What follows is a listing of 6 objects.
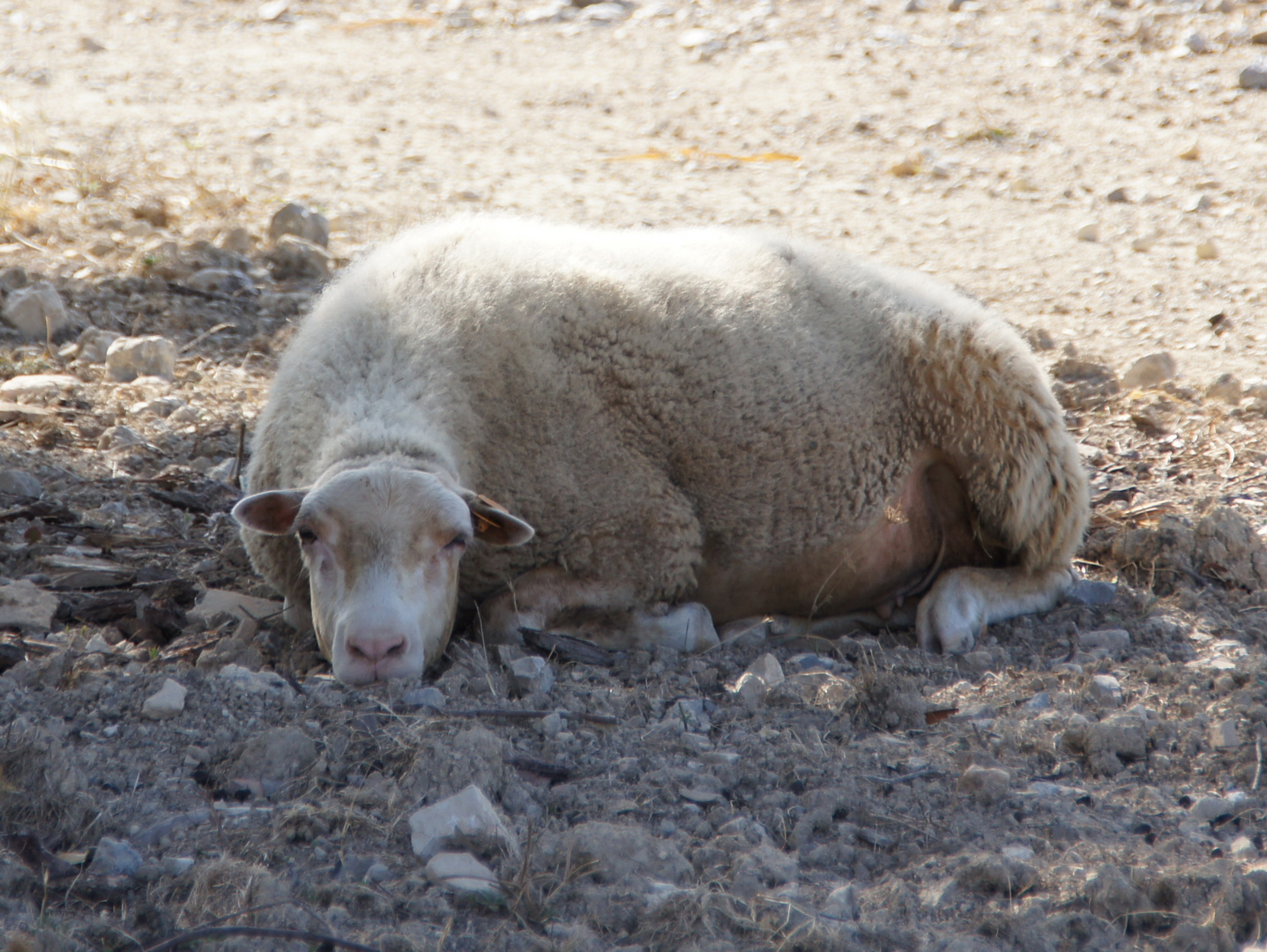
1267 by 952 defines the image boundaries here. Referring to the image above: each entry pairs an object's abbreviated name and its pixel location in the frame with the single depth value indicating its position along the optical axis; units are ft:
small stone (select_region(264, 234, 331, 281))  45.09
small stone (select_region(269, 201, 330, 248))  48.08
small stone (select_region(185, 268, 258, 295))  42.86
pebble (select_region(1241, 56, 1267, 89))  62.64
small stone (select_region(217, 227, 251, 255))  45.88
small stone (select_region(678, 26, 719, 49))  80.12
